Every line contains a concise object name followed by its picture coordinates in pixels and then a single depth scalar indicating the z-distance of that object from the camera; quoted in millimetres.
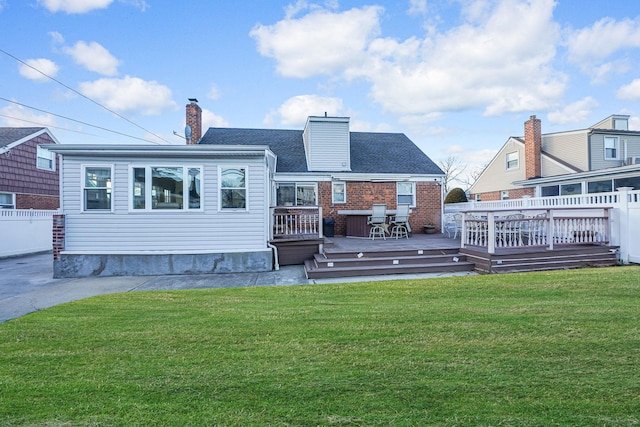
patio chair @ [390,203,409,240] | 11609
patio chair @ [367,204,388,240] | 11320
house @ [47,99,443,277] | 8688
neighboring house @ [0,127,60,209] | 16173
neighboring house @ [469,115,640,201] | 17500
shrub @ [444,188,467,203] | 21078
